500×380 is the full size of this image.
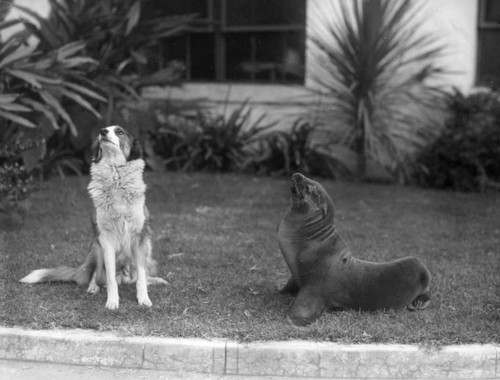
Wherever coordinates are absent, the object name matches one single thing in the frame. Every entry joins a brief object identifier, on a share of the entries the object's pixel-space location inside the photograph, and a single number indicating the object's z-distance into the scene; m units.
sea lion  5.75
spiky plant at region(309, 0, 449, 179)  11.38
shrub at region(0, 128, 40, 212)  8.34
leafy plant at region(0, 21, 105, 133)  9.56
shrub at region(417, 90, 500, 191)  11.25
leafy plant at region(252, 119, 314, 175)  11.98
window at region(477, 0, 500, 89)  12.09
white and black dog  5.98
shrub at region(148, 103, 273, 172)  12.23
